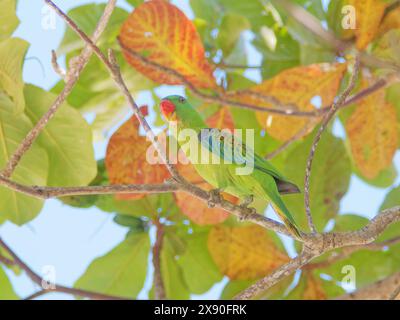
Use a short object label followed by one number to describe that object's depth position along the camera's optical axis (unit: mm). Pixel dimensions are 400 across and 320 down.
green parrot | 2467
